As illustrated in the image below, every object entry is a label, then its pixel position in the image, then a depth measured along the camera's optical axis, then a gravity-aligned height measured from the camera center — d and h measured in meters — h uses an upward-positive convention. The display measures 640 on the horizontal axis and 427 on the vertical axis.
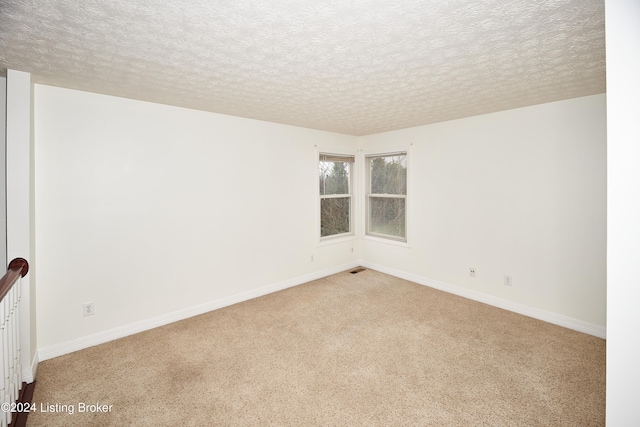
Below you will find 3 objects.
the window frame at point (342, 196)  4.77 +0.22
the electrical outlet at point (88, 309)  2.78 -0.95
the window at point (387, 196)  4.79 +0.23
